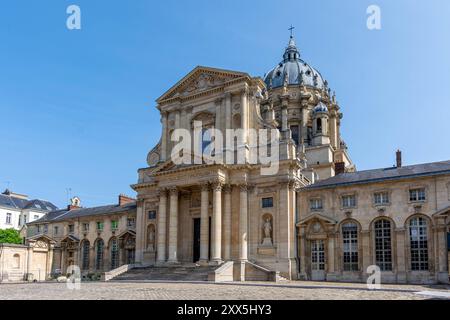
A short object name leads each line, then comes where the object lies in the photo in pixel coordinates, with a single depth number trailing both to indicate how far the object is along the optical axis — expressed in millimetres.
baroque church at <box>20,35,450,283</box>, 37375
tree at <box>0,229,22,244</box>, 72125
